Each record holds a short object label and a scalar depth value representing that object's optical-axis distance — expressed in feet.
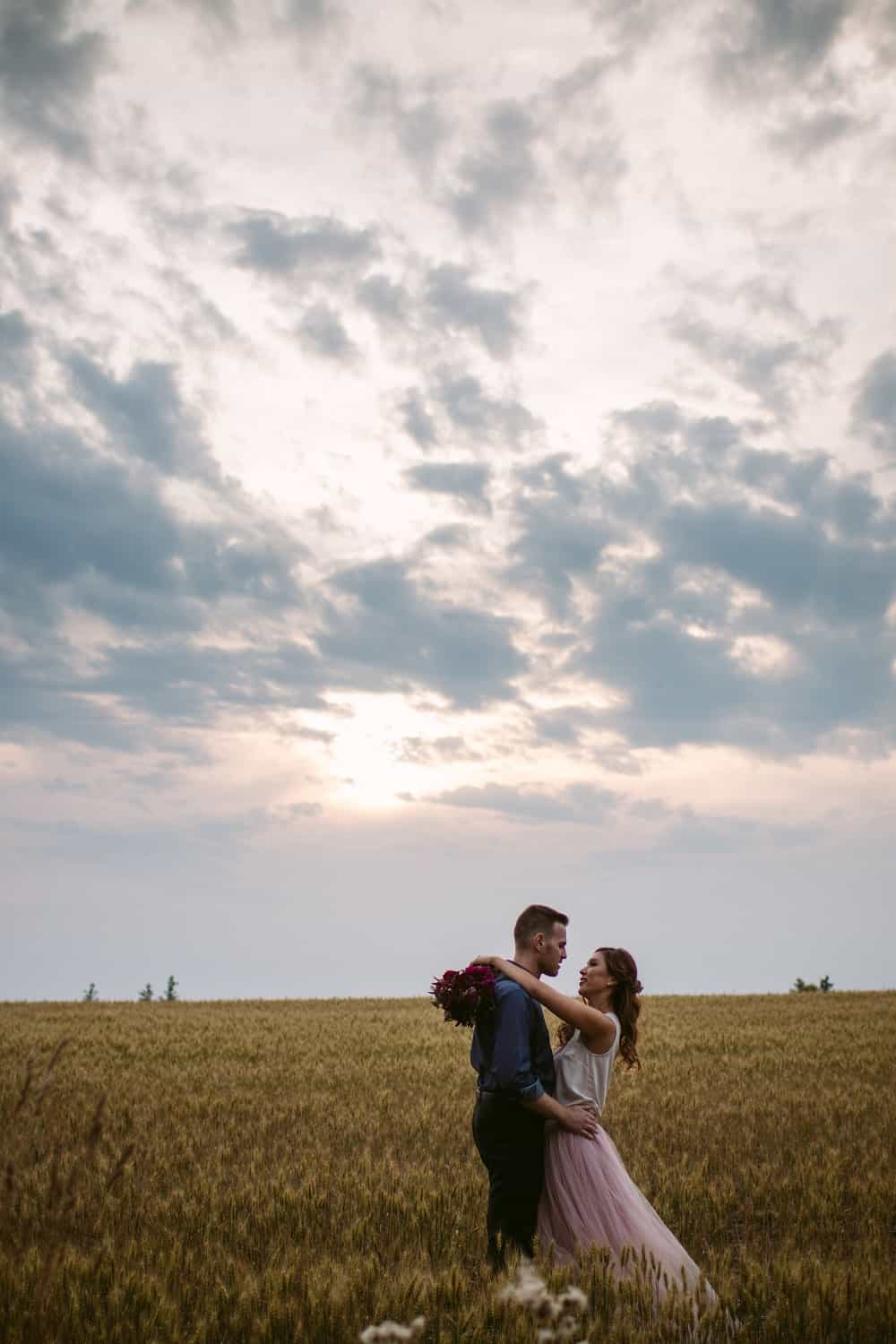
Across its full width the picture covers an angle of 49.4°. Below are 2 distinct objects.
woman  18.63
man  18.69
